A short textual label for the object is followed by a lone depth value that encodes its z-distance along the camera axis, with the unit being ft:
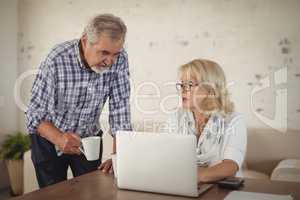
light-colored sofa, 9.98
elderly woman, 6.49
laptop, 4.54
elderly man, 6.97
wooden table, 4.56
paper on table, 4.42
